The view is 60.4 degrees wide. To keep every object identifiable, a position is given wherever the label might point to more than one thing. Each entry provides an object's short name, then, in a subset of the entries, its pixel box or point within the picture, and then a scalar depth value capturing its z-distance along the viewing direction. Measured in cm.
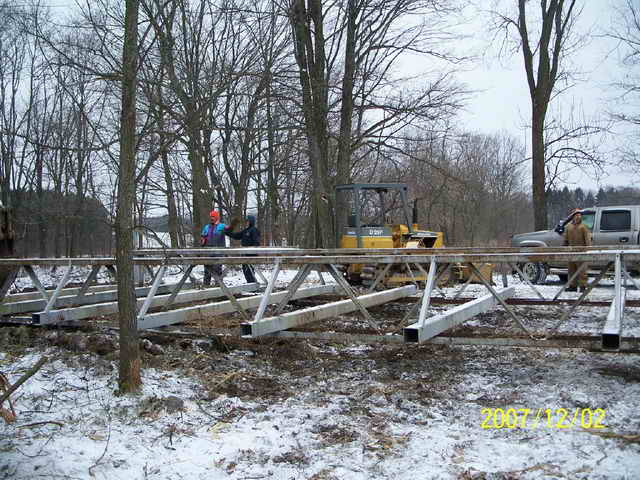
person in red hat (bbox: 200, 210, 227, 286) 1206
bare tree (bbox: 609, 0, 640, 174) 1930
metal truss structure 512
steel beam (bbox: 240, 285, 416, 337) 551
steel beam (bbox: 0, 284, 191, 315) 798
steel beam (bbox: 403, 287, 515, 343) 482
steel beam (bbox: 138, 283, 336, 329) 633
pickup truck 1408
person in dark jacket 1259
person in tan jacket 1270
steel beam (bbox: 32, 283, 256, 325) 686
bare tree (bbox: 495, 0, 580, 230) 1814
